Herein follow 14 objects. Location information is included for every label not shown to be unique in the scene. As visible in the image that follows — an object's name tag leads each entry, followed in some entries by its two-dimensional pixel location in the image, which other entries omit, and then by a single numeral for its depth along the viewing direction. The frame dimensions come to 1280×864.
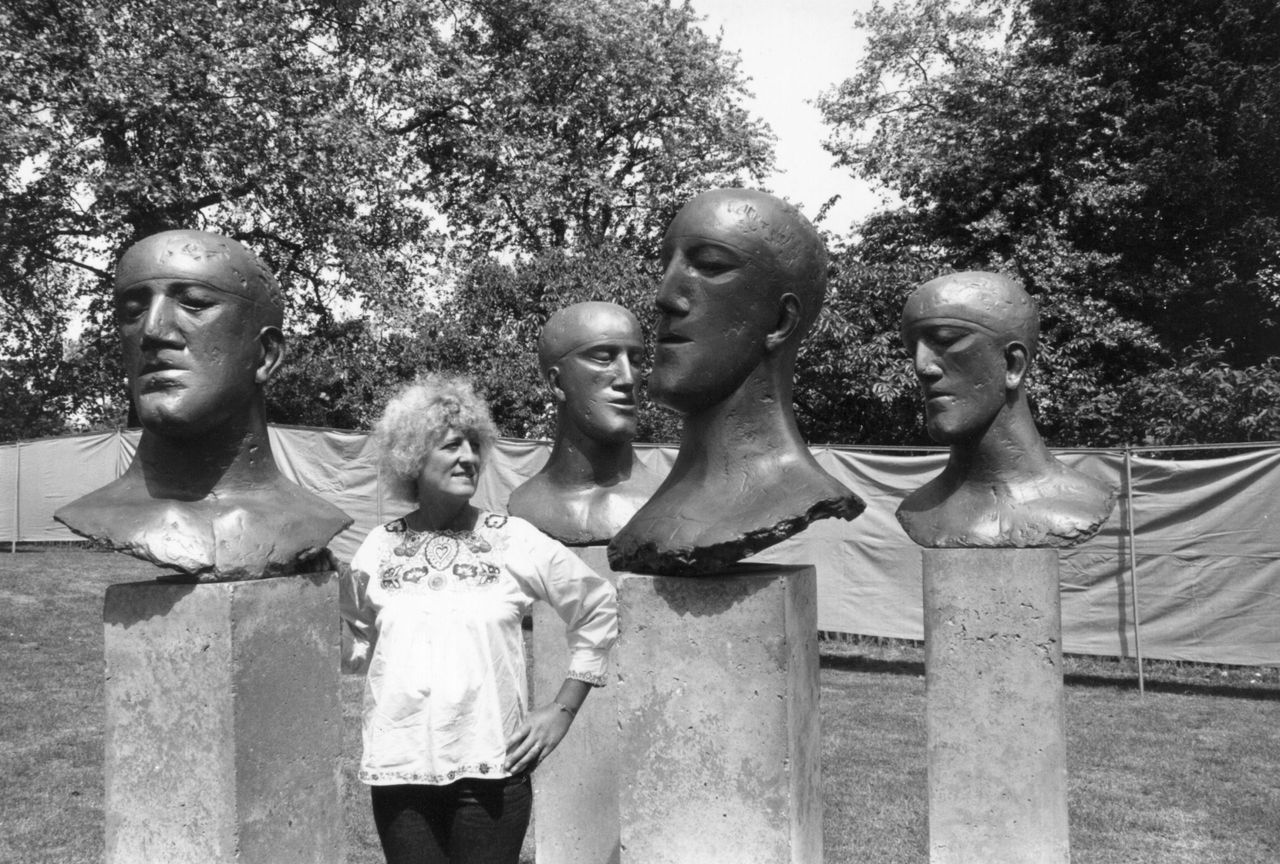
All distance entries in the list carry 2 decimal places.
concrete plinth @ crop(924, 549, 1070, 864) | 4.51
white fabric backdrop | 7.71
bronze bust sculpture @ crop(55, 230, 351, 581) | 3.42
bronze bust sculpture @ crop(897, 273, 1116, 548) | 4.73
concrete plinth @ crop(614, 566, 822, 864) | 3.29
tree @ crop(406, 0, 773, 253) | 16.31
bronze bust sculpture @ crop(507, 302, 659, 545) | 4.93
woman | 2.80
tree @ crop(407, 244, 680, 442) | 12.72
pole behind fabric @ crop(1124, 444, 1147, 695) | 7.89
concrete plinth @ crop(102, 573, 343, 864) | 3.40
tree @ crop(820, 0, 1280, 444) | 13.25
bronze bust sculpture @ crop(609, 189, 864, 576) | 3.41
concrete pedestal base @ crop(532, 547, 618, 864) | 4.66
